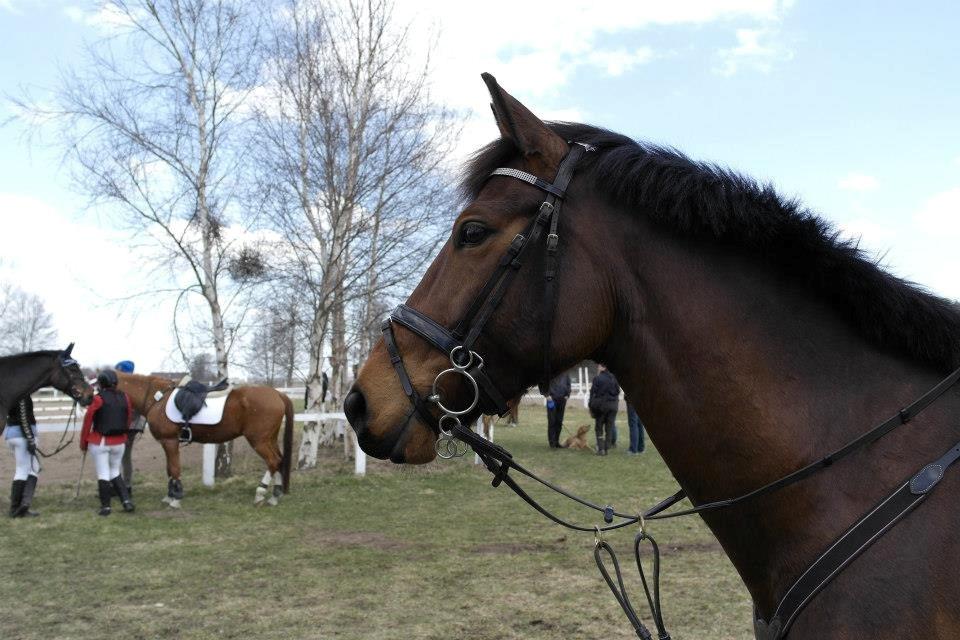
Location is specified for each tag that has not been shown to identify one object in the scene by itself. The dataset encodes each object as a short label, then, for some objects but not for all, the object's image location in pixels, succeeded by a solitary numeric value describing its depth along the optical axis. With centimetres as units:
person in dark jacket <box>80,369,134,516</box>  1059
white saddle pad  1170
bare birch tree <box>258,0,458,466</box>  1441
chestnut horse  1174
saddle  1162
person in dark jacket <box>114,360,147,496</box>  1219
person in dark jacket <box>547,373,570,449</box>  1884
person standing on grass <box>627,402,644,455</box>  1751
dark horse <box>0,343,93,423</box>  1047
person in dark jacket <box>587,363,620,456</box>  1805
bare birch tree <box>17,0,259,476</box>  1431
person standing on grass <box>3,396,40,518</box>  1020
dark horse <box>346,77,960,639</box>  193
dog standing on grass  1903
